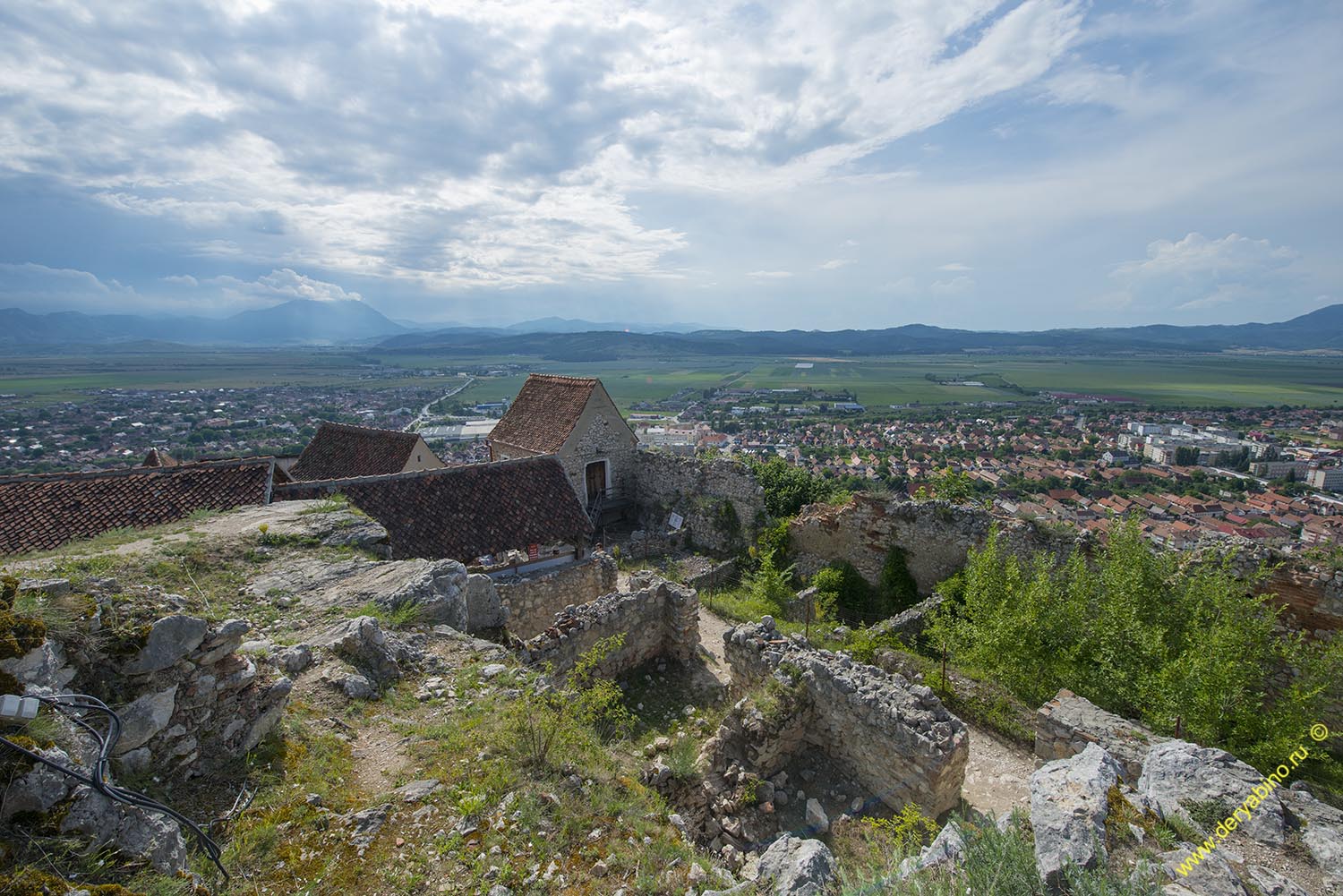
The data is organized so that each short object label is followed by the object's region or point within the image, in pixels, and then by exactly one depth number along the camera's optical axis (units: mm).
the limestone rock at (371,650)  7258
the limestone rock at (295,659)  6812
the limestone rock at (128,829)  3534
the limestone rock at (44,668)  3922
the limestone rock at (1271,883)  3744
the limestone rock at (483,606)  10211
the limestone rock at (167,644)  4828
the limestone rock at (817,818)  7836
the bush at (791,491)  18812
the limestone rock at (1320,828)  4027
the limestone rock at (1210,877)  3660
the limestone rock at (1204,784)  4344
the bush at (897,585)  15086
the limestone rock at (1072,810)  3869
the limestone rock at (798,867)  4426
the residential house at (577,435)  21031
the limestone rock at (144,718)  4480
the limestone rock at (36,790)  3312
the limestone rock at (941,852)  4258
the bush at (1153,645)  7672
